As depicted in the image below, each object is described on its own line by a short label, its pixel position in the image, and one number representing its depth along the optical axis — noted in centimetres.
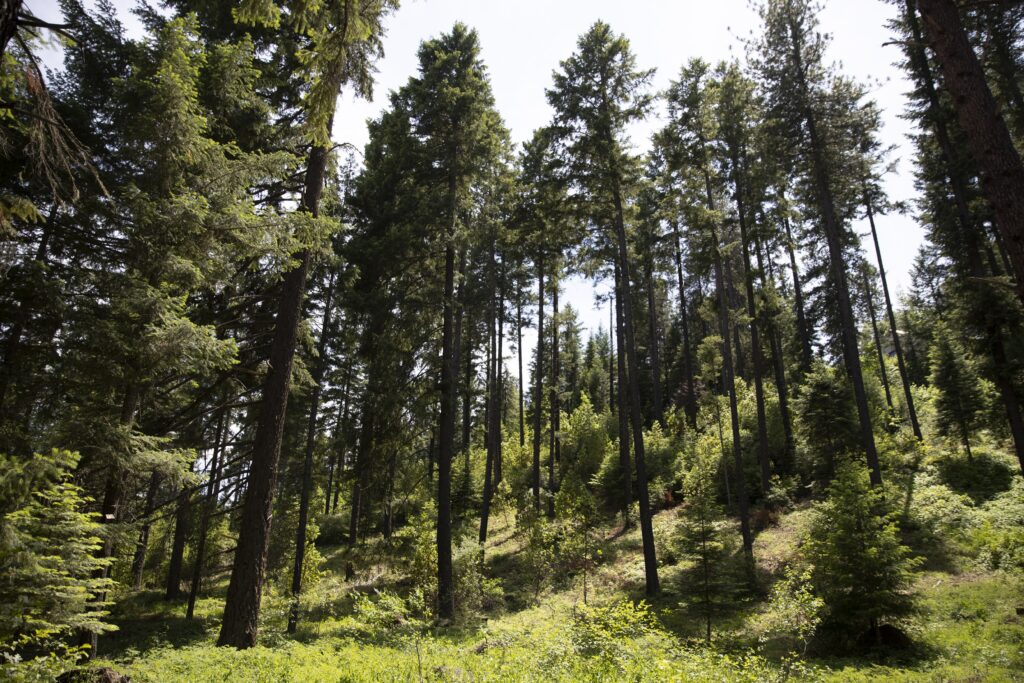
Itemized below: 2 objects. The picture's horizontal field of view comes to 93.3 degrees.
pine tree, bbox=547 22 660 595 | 1543
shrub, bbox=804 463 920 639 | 895
